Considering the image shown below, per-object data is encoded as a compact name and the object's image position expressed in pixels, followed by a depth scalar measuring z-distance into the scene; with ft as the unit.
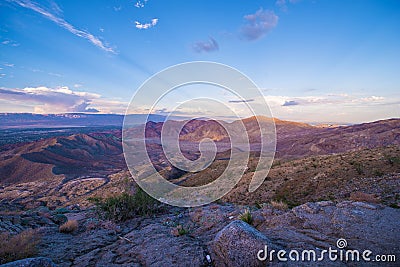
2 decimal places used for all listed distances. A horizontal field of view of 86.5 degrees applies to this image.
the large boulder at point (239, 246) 14.90
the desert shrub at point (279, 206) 28.62
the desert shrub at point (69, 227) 27.71
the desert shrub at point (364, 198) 27.37
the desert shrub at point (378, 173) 43.61
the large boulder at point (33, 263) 13.76
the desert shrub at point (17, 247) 17.62
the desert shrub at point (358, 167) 48.11
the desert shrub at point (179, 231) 23.38
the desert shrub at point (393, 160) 47.30
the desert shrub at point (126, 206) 33.73
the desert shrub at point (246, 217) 24.26
